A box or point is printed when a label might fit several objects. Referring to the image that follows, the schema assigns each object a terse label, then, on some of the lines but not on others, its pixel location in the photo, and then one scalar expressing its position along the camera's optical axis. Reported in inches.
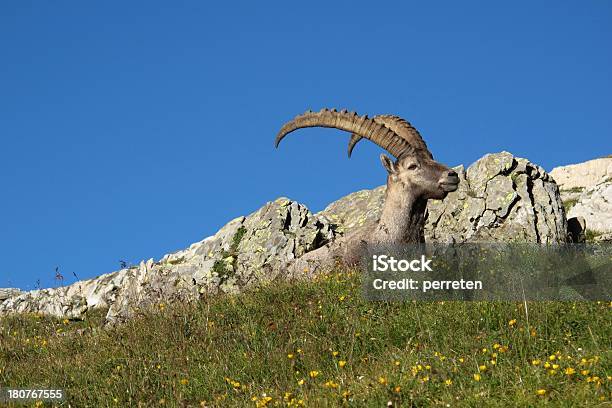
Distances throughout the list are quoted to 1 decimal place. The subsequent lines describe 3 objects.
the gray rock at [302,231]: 887.1
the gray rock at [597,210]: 1210.6
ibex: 683.4
